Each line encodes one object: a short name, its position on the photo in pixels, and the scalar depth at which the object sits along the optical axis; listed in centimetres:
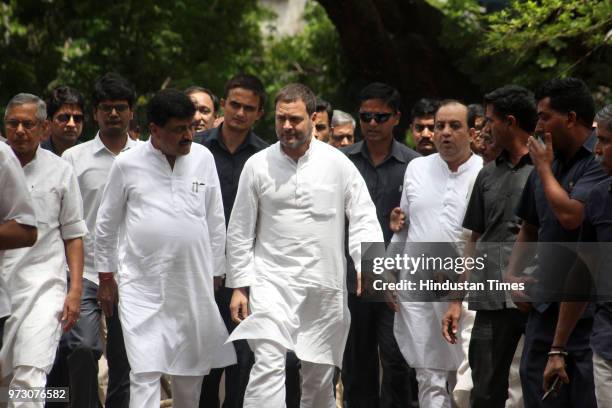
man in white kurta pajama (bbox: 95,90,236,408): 1800
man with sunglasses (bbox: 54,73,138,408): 1891
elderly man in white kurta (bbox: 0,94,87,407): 1712
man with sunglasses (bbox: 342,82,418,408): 1998
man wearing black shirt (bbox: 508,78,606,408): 1409
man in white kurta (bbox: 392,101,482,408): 1923
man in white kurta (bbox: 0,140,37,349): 1341
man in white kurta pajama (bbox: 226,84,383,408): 1808
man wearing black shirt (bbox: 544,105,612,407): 1305
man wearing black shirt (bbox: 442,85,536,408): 1683
